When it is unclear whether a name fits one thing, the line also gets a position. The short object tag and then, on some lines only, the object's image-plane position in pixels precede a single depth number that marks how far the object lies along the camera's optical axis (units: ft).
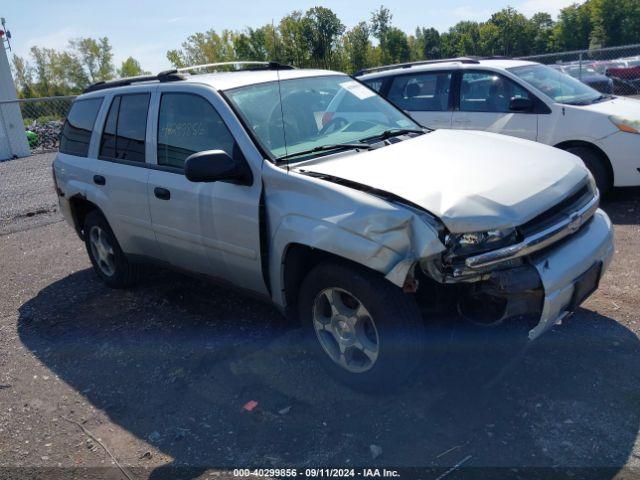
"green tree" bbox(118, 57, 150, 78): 224.88
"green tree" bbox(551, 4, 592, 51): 222.07
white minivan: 21.56
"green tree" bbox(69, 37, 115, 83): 219.41
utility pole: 59.93
